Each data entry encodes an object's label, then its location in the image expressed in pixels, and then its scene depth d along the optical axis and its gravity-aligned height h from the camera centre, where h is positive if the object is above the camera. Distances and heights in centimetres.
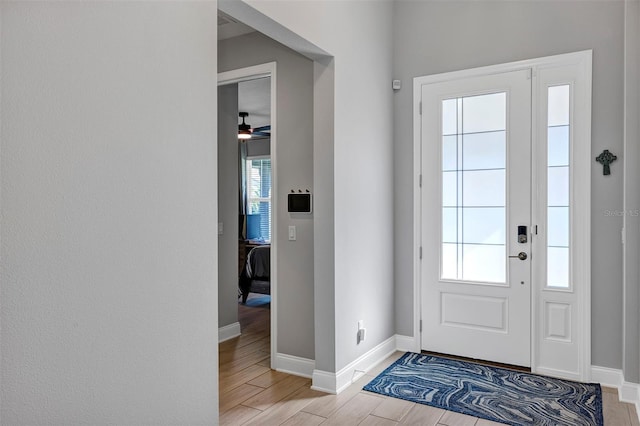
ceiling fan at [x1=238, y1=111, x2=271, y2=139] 761 +126
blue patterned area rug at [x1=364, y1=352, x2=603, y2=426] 287 -128
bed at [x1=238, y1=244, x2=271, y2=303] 655 -97
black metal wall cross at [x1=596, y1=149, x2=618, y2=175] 330 +33
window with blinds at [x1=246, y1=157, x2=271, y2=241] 938 +30
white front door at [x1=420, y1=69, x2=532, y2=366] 367 -9
